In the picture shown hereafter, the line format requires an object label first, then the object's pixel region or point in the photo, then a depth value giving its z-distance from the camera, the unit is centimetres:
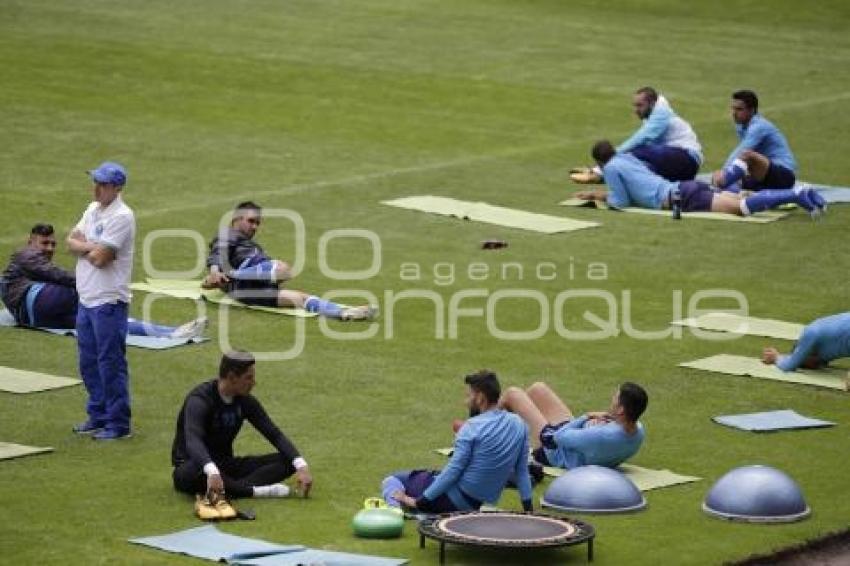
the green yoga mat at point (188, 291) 2594
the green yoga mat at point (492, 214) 3080
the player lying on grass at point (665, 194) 3183
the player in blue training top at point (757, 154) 3188
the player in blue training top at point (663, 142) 3241
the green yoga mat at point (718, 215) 3169
